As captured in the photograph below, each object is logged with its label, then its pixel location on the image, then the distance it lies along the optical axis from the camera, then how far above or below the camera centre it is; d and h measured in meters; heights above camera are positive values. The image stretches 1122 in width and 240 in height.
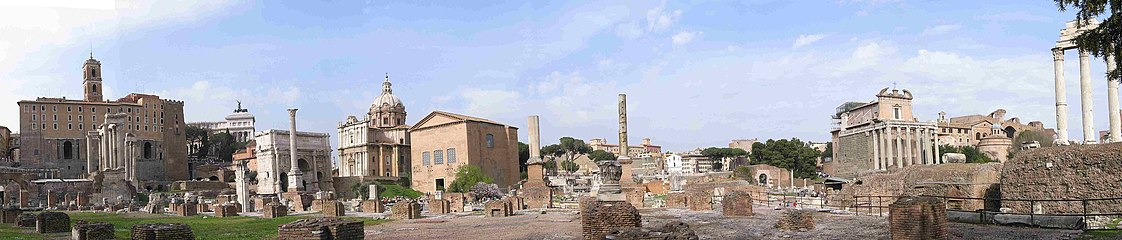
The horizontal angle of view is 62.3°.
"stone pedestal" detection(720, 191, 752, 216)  23.62 -1.44
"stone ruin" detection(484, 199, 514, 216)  27.83 -1.60
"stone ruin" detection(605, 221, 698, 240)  9.93 -0.91
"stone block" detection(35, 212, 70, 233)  19.36 -1.12
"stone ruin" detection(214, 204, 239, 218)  32.78 -1.68
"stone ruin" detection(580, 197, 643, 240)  14.09 -1.01
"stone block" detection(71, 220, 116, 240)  14.62 -1.00
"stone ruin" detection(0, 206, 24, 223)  24.37 -1.16
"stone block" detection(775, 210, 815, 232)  17.56 -1.45
